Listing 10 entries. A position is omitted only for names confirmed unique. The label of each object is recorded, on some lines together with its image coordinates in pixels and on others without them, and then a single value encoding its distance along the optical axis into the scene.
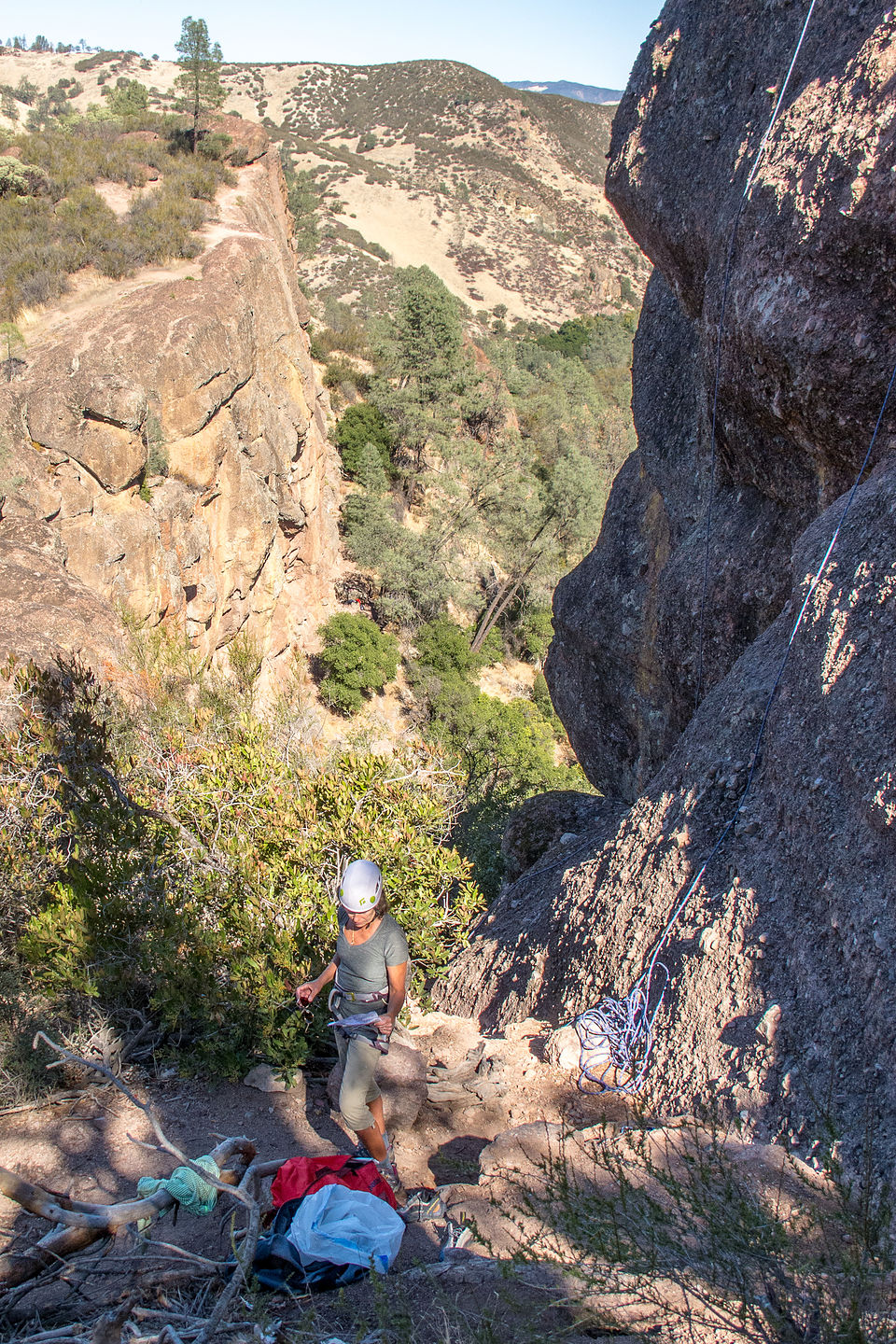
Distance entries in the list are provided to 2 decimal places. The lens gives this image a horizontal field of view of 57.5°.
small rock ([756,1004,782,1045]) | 3.49
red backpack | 3.16
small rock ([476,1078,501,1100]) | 4.22
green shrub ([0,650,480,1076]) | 4.58
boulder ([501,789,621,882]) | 8.12
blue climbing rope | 4.05
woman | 3.71
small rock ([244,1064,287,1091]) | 4.46
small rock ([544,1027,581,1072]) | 4.20
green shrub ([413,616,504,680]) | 23.89
